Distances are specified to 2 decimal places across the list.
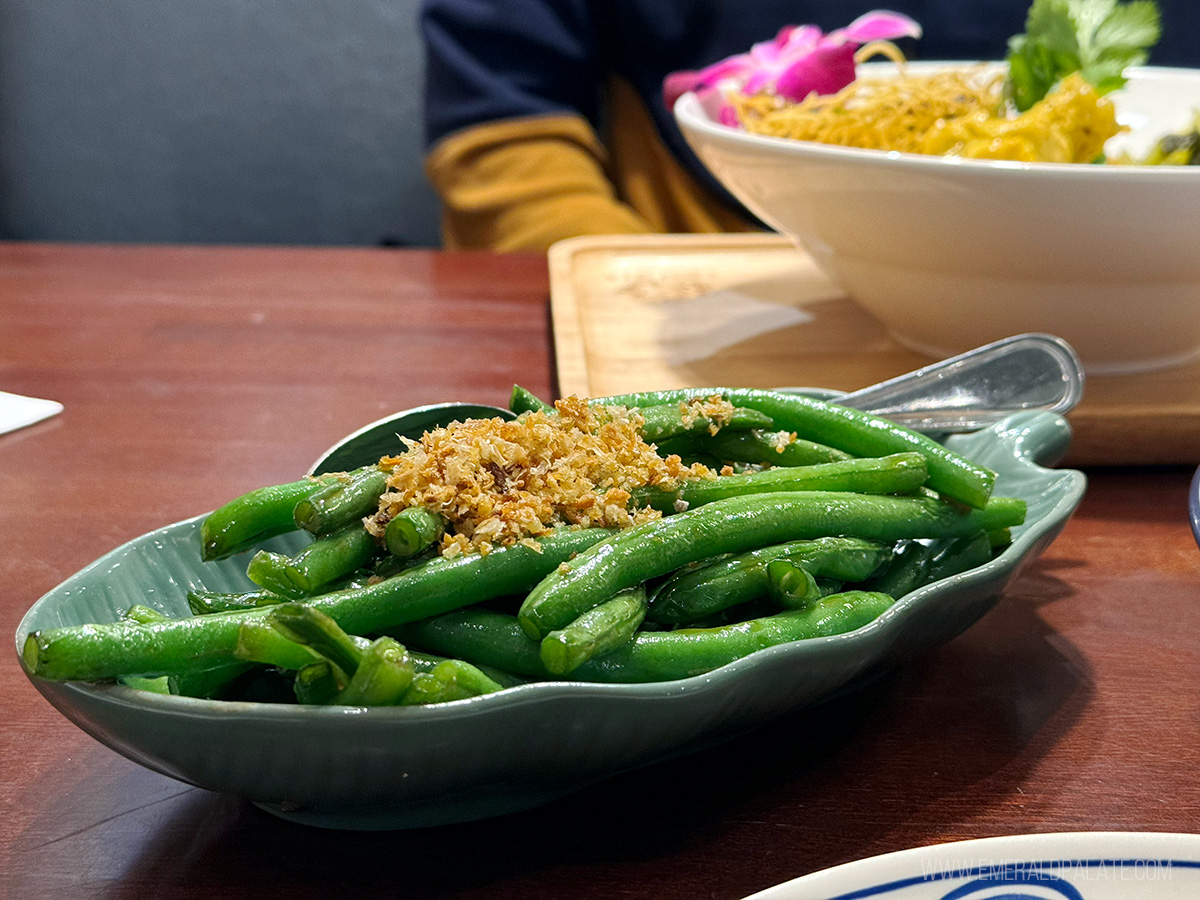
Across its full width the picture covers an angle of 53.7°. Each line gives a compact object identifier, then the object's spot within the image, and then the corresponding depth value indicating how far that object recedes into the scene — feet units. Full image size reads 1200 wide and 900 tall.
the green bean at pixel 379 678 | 1.51
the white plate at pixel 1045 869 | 1.41
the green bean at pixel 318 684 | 1.57
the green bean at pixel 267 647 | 1.56
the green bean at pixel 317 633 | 1.51
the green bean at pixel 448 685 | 1.56
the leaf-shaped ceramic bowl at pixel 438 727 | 1.52
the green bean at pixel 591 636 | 1.64
